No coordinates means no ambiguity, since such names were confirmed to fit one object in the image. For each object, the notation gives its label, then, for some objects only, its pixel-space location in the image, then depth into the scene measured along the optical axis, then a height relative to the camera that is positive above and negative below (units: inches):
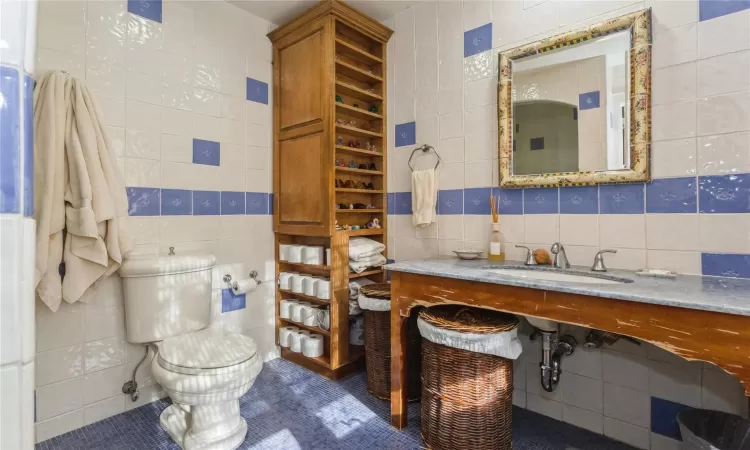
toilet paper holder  87.1 -12.8
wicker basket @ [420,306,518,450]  55.7 -26.0
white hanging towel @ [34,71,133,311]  58.4 +4.7
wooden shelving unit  83.7 +20.4
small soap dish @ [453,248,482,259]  74.9 -6.2
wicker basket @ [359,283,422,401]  76.2 -26.8
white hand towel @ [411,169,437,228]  83.3 +6.2
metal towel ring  84.7 +17.2
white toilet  56.6 -20.9
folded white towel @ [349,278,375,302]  87.7 -15.4
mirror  59.2 +20.5
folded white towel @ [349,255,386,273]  87.4 -9.7
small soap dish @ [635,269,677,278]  54.4 -7.5
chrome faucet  64.6 -6.0
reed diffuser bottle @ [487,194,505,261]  72.6 -2.8
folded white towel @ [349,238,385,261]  86.7 -5.8
